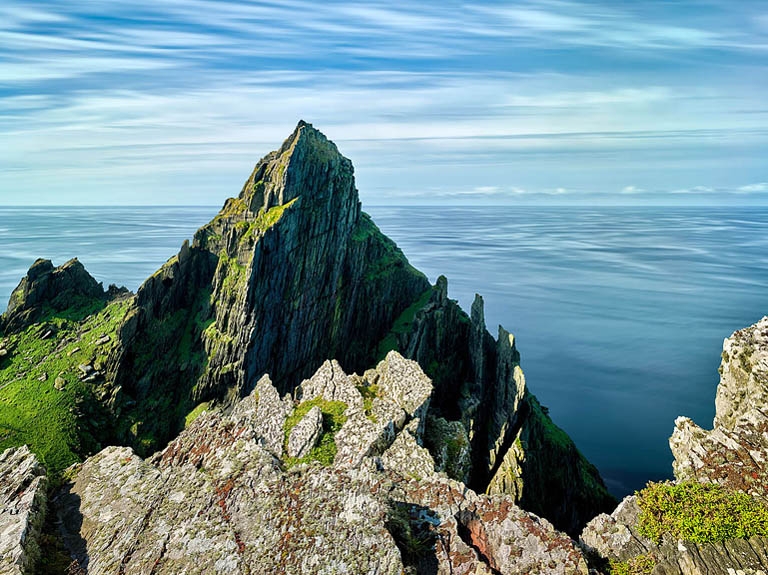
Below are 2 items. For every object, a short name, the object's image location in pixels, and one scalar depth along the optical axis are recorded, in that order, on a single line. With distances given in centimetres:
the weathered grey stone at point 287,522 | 1287
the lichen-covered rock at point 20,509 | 1272
